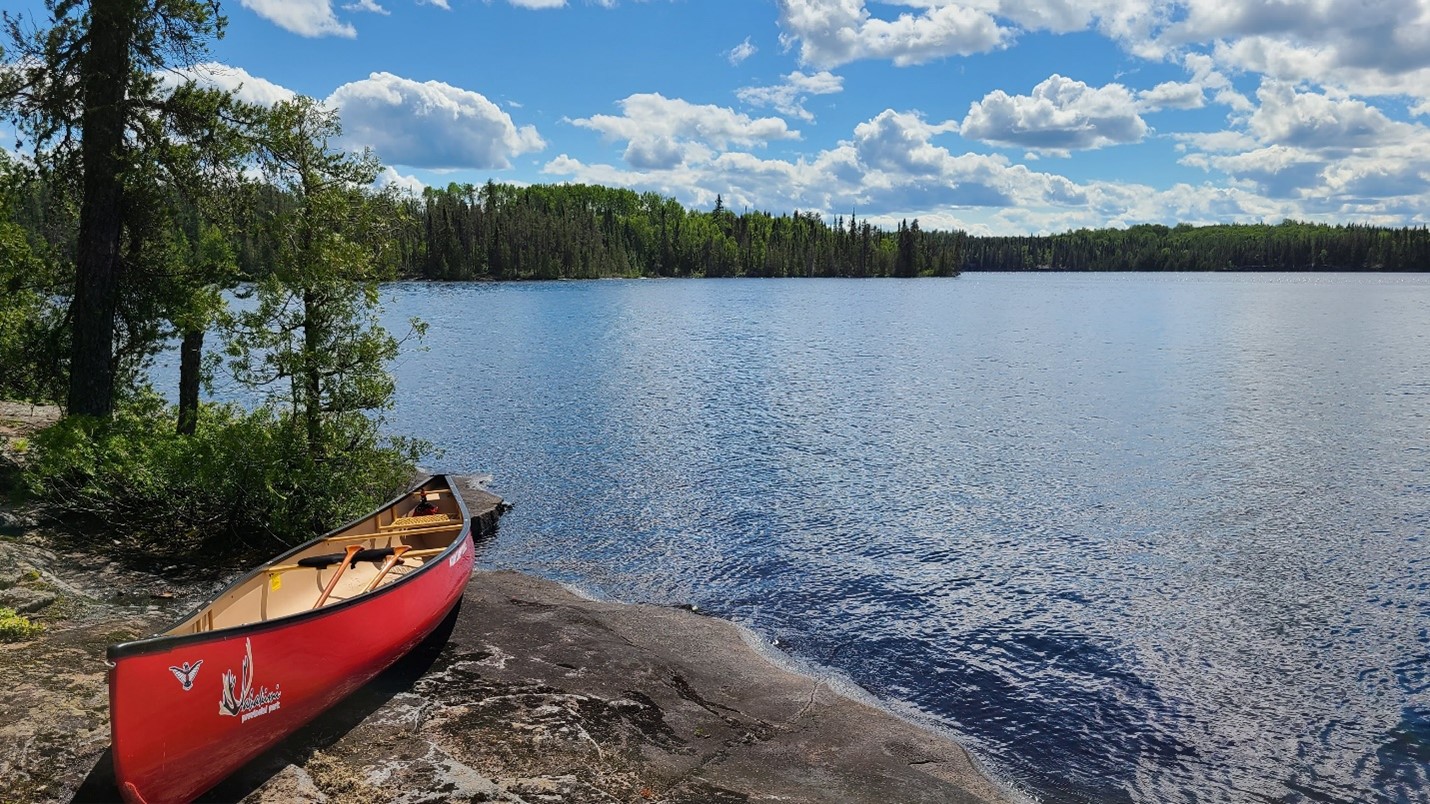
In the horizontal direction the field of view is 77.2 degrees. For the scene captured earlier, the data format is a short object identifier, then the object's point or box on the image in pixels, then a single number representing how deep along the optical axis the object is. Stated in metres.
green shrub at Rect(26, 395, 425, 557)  15.87
